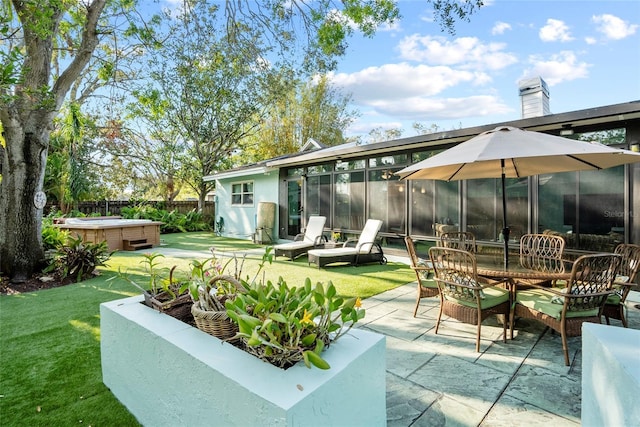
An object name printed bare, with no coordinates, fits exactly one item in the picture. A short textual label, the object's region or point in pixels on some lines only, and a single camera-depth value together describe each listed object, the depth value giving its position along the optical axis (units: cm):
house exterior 502
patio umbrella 307
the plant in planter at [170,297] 215
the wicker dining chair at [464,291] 315
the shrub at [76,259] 603
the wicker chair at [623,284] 311
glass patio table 309
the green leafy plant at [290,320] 139
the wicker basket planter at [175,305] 212
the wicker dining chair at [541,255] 368
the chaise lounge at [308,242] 823
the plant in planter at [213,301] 173
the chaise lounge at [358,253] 715
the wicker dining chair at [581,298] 276
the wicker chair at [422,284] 389
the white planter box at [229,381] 123
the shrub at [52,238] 693
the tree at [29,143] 554
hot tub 934
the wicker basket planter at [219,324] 172
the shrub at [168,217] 1545
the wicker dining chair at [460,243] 516
